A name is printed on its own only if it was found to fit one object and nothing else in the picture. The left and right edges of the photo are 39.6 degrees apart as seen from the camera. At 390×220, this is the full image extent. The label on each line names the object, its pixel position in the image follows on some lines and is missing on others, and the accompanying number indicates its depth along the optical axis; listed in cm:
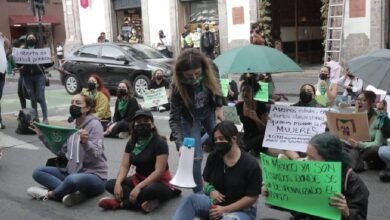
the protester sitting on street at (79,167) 541
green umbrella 603
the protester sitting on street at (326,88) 890
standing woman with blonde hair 478
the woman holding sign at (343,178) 352
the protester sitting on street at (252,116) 680
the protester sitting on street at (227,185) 411
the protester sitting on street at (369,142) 614
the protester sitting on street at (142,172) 516
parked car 1417
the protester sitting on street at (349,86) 1035
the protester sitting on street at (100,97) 934
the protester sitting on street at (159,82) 1139
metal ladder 1579
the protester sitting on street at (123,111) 901
